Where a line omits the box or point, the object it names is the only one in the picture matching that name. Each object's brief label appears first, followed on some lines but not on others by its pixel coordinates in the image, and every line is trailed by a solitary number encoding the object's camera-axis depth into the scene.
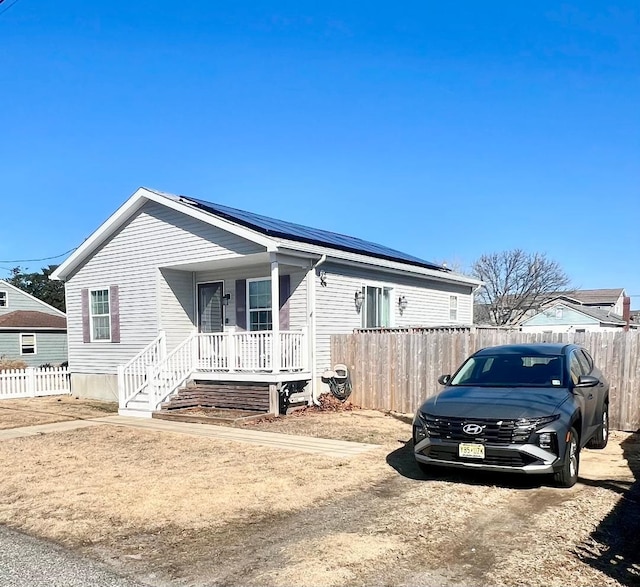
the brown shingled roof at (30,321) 34.44
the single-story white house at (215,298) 13.44
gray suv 6.11
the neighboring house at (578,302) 44.28
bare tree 43.72
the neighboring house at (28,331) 34.28
